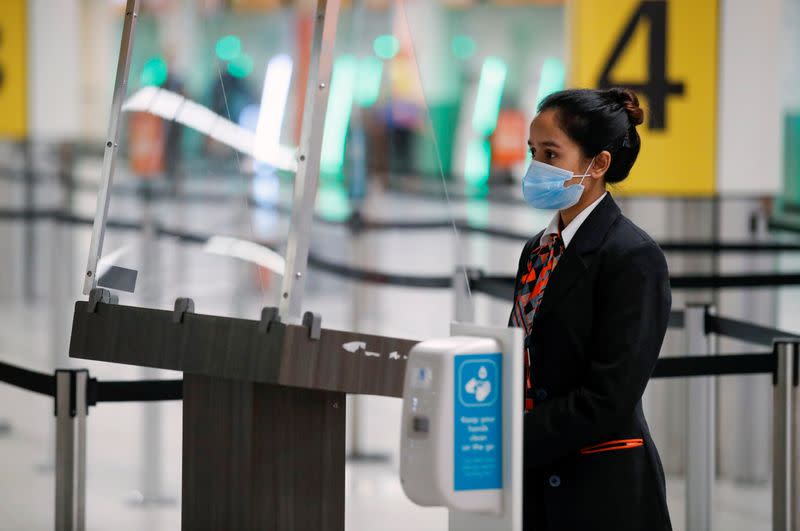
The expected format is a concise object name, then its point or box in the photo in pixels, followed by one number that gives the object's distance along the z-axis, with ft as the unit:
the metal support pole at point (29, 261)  67.67
